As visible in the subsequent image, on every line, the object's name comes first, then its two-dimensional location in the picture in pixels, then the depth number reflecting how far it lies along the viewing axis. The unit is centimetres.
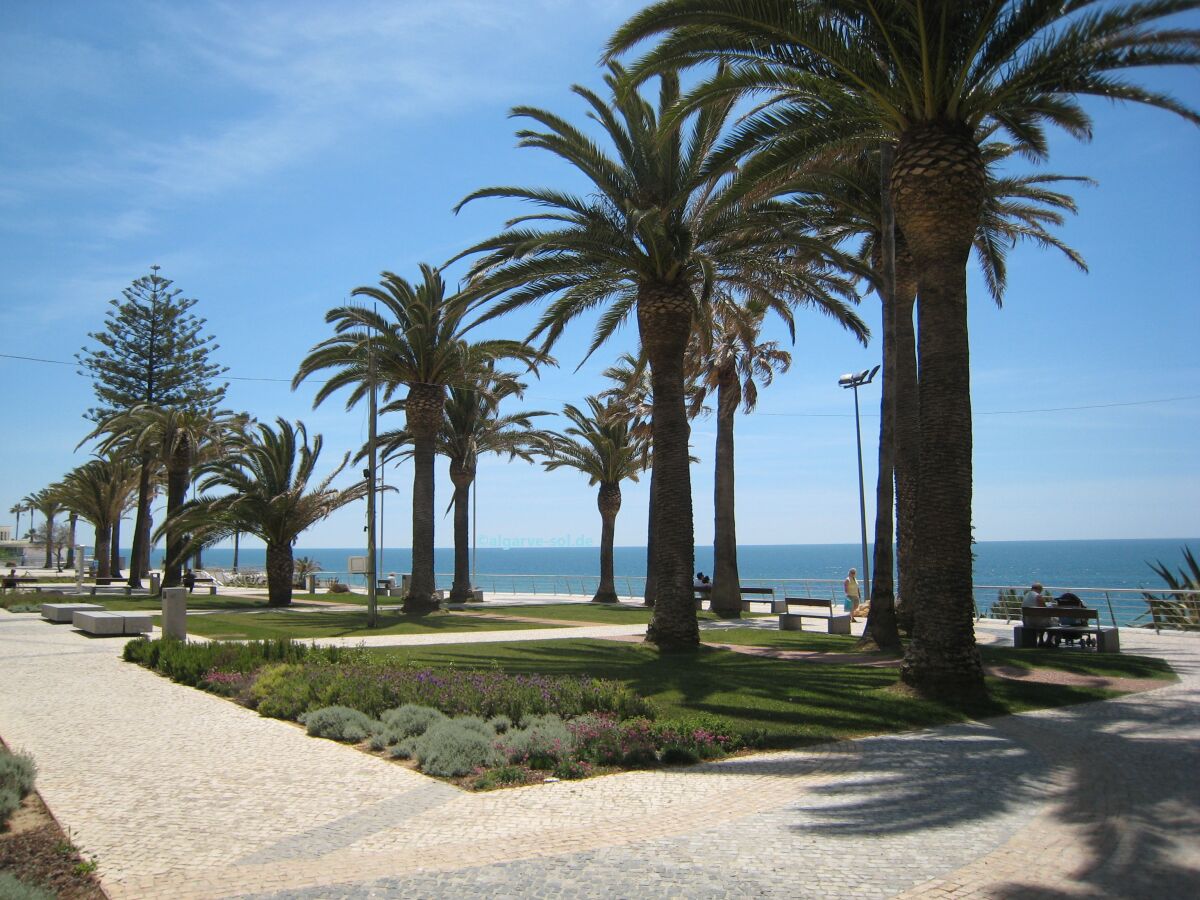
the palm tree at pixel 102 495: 4494
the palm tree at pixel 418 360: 2428
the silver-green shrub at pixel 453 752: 741
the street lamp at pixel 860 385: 2999
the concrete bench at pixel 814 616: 2022
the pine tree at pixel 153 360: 4978
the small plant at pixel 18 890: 428
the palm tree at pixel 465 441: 3117
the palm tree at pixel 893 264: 1592
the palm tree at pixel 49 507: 6052
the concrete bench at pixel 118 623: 1878
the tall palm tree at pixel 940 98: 1027
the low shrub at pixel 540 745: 759
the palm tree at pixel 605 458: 3462
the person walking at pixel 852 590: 2791
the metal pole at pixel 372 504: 2069
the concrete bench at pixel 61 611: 2192
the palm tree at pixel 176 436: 3369
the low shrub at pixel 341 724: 882
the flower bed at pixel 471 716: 764
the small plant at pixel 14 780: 607
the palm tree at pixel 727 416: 2564
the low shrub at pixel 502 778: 699
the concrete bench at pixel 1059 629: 1588
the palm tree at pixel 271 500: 2870
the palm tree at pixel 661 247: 1545
